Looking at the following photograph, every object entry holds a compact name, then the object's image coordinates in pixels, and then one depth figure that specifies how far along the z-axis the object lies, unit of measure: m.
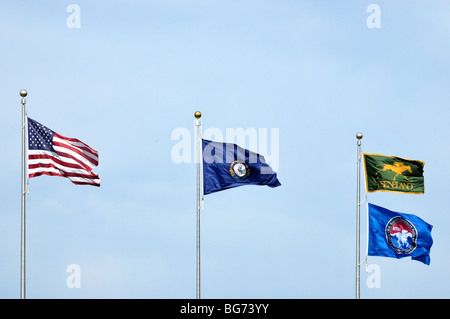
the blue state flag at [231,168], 44.50
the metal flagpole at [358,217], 46.04
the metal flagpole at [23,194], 40.94
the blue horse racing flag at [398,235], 47.53
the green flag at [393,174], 47.59
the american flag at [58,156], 42.47
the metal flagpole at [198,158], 43.16
